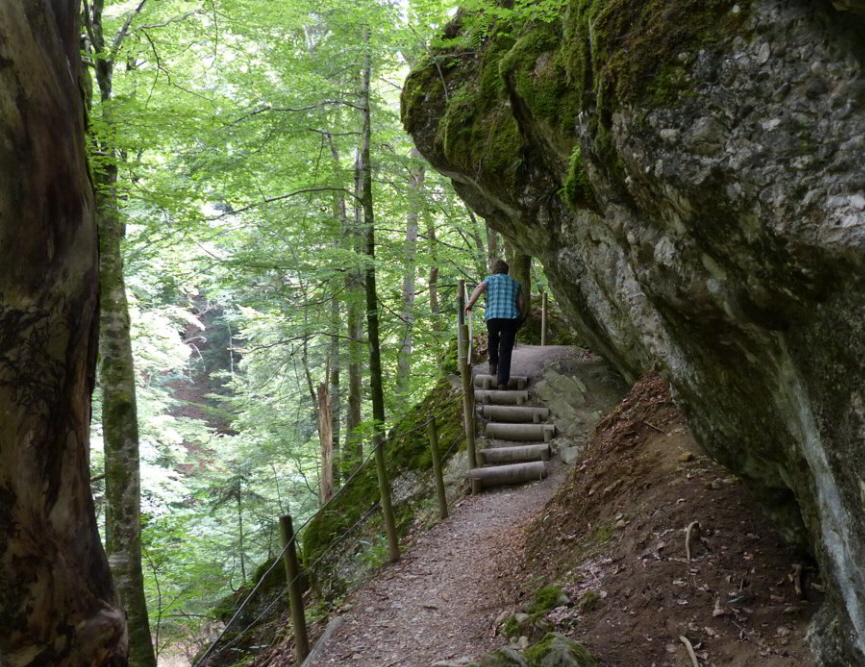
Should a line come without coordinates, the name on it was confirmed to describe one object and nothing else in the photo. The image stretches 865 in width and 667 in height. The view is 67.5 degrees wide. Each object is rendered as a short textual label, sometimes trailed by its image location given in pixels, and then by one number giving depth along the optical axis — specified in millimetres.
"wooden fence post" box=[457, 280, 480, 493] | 8988
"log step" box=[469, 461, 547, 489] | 8828
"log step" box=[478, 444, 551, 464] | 9180
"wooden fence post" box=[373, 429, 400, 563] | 6965
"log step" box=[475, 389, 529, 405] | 10375
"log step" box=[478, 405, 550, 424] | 10008
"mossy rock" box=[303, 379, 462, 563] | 9734
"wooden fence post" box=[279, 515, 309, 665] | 5184
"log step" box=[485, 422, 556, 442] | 9539
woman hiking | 9688
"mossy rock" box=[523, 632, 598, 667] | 3518
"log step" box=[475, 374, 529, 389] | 10672
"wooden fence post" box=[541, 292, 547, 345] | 13859
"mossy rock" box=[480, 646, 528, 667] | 3628
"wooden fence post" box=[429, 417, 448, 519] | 8133
